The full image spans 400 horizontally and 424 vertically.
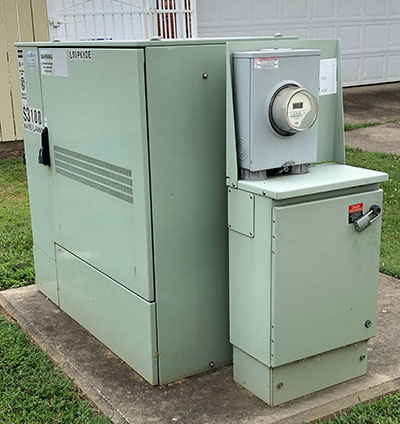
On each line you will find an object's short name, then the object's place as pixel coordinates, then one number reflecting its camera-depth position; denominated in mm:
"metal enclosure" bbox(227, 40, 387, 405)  2725
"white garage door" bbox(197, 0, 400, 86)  10977
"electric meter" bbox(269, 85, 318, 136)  2682
